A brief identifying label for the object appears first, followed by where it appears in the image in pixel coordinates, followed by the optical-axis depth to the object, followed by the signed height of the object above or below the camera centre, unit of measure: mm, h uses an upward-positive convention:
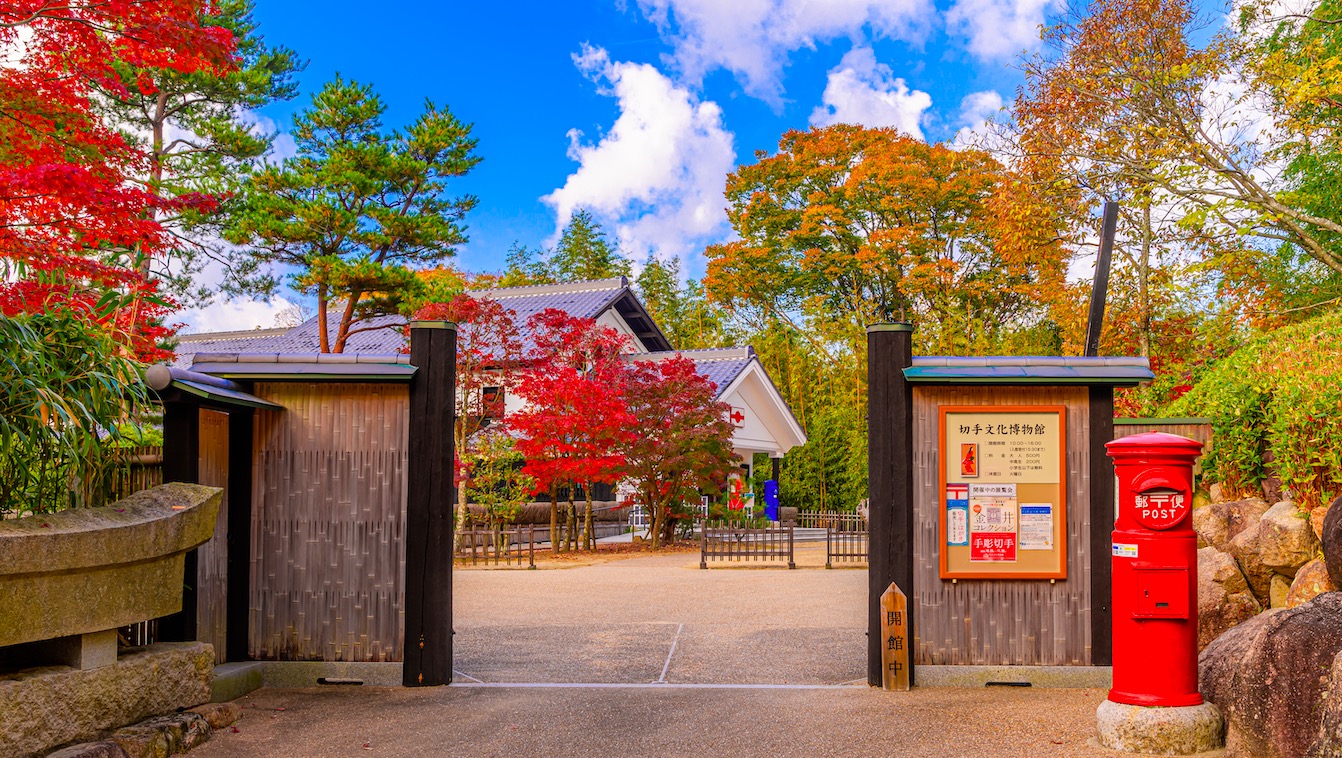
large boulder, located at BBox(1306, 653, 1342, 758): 4582 -1304
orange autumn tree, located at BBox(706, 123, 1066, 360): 33188 +6757
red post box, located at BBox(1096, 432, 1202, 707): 5844 -815
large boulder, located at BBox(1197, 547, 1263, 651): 8758 -1391
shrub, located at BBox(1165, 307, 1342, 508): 8938 +301
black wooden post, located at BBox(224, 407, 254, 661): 7551 -723
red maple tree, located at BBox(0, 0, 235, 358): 9039 +3094
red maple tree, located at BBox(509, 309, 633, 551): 19781 +293
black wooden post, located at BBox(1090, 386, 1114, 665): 7445 -614
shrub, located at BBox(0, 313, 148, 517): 5527 +171
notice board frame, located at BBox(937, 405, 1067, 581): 7504 -520
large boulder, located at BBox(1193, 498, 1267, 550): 10066 -800
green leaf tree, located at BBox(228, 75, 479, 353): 22984 +5574
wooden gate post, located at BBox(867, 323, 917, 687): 7488 -209
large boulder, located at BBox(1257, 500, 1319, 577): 8648 -860
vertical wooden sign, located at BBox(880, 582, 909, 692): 7328 -1443
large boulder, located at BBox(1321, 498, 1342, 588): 6789 -689
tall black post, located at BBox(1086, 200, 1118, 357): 9891 +1510
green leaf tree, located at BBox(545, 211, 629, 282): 47938 +8763
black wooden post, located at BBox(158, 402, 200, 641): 6734 -170
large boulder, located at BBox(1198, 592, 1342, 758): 5211 -1285
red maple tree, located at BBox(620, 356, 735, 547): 21656 +53
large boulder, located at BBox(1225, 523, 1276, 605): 8977 -1110
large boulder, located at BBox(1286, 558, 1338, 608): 7953 -1127
